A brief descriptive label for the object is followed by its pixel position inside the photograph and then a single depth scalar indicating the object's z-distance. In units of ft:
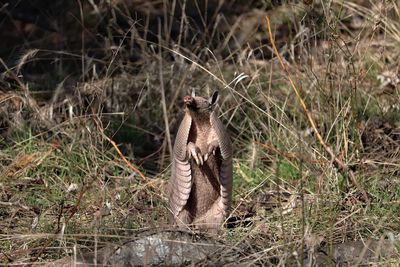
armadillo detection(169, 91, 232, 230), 24.86
